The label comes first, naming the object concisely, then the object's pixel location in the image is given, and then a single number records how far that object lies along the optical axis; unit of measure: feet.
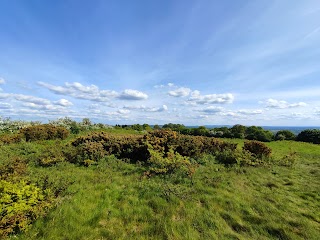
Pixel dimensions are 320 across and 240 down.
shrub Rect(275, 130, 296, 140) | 101.07
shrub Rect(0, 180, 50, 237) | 15.05
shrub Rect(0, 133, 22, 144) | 51.08
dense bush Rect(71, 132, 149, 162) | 37.55
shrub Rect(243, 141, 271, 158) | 44.04
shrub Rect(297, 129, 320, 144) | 96.93
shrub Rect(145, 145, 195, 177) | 30.22
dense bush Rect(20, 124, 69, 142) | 56.08
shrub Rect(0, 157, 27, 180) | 25.03
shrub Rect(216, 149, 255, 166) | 38.47
